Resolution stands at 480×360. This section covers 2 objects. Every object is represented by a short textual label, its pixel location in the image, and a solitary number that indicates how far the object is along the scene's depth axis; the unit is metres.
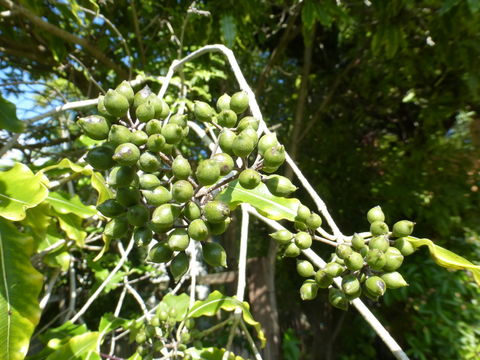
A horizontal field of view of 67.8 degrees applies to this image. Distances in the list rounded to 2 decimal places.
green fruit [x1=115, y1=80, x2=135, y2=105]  0.11
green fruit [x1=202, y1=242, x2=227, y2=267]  0.10
